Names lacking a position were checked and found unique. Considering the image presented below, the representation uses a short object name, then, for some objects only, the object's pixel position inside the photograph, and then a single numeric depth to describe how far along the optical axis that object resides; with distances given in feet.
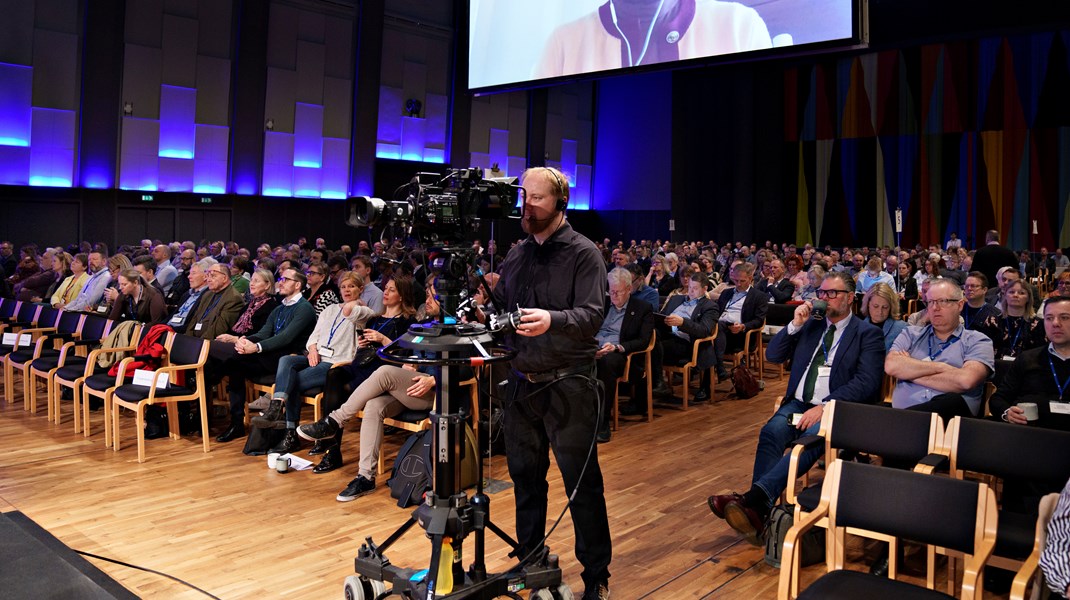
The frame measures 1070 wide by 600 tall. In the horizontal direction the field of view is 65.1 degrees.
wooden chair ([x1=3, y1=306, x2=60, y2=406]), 20.67
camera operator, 8.92
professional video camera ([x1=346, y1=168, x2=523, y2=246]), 7.79
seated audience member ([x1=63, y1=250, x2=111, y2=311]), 25.34
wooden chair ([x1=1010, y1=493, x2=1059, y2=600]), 7.50
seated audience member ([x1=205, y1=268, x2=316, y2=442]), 18.01
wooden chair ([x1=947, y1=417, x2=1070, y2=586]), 9.00
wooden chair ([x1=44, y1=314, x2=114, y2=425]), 19.39
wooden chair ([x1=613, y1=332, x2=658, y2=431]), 20.16
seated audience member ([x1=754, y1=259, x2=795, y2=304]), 28.12
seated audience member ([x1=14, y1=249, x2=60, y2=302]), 29.30
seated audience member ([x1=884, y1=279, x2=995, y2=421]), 12.16
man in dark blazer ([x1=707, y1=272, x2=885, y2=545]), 11.85
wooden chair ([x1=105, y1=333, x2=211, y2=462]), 16.55
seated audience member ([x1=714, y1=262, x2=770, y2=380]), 23.34
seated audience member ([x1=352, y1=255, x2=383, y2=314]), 20.38
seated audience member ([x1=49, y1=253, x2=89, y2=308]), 26.68
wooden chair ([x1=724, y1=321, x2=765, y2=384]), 24.17
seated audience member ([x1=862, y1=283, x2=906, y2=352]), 16.21
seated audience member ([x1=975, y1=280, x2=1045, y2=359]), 16.40
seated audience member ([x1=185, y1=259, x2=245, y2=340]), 19.35
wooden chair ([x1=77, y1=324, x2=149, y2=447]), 17.49
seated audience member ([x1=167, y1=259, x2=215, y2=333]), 20.92
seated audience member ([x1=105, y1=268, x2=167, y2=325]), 20.98
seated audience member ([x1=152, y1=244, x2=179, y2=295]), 28.40
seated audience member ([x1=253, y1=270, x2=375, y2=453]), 16.87
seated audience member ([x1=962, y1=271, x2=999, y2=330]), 19.15
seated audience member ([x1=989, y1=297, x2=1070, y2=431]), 11.55
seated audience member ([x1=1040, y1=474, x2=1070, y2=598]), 6.91
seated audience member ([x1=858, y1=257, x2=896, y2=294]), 31.94
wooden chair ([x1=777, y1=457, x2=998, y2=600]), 7.59
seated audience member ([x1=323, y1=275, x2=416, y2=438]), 16.33
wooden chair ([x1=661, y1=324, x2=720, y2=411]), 21.59
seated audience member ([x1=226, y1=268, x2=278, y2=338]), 19.19
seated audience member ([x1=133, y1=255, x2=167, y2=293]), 23.20
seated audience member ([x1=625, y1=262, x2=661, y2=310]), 22.04
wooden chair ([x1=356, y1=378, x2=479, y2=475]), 14.90
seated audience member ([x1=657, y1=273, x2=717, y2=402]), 21.36
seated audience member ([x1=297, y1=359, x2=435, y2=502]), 14.65
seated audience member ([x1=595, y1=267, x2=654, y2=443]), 19.72
